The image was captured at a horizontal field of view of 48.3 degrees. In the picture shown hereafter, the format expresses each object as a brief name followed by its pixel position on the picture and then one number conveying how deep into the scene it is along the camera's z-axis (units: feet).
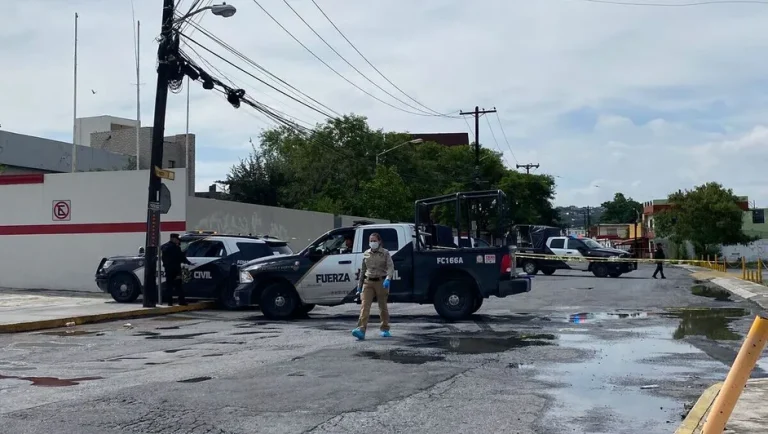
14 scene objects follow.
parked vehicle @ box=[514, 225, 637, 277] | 122.42
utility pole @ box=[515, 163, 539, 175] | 281.33
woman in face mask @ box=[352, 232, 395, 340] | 44.45
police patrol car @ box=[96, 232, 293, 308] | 66.69
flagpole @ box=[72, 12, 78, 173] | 145.20
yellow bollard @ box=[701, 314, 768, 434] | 17.39
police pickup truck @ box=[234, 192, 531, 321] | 53.06
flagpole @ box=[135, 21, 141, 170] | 138.31
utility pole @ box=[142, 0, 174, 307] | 64.90
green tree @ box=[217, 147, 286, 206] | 166.40
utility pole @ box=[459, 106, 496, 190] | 188.44
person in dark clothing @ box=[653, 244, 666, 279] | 114.53
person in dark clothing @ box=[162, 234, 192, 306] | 64.44
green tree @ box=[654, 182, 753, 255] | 207.10
